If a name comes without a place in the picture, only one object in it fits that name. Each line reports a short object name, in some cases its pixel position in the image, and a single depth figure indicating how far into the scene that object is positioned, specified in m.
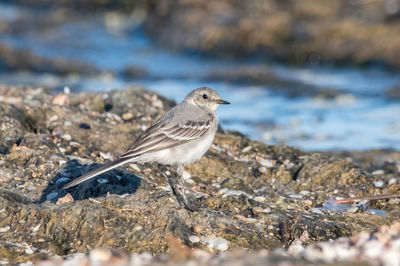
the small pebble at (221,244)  10.60
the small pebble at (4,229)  10.73
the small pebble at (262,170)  14.73
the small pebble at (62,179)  12.73
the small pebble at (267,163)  15.09
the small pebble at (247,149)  16.09
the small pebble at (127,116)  17.14
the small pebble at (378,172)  15.70
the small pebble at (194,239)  10.70
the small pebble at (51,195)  12.27
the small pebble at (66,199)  11.58
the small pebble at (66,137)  15.30
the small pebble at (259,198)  12.95
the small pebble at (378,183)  13.99
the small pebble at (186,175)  14.32
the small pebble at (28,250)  10.09
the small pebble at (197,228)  10.91
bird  11.91
